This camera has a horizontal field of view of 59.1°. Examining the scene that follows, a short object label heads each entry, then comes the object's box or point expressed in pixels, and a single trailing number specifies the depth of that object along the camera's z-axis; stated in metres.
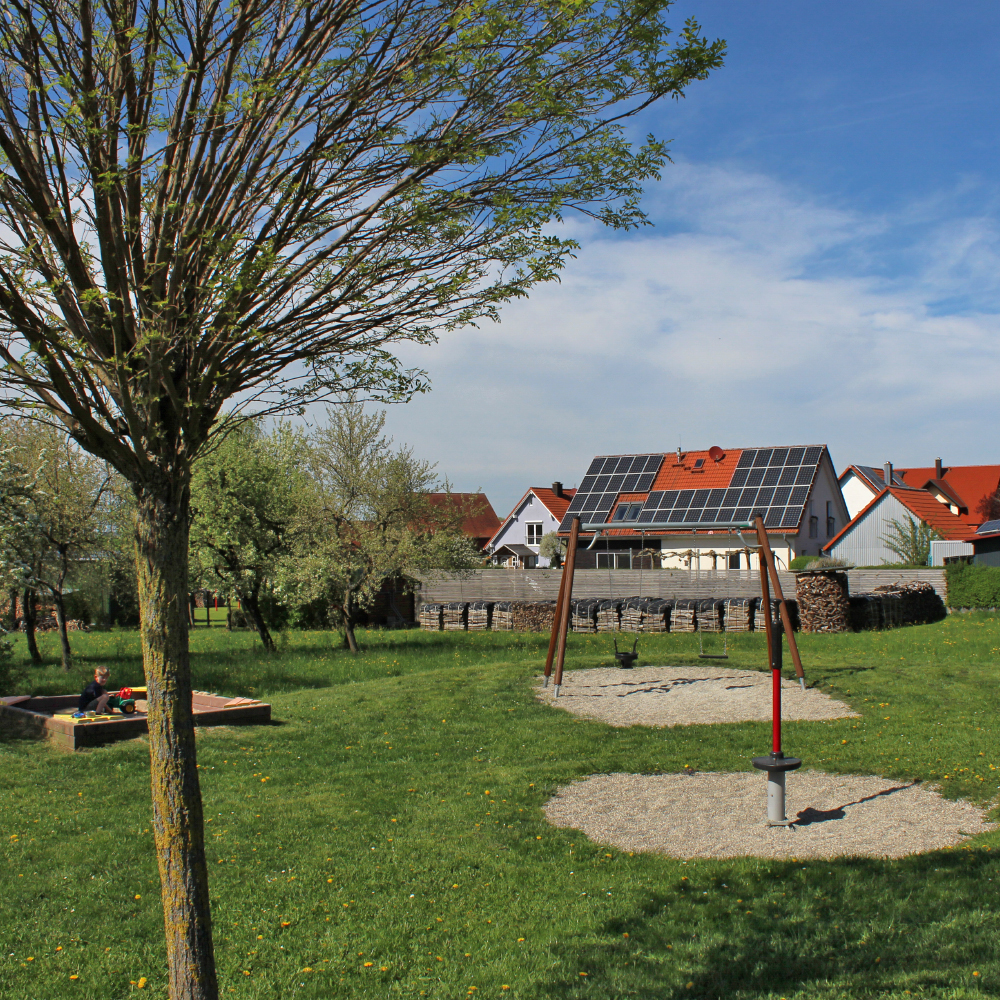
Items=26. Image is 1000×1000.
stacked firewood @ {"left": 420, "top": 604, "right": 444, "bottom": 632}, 32.56
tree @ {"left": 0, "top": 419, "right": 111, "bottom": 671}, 21.55
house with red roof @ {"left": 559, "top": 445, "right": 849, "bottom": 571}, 43.06
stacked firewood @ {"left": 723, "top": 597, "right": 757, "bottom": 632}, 26.67
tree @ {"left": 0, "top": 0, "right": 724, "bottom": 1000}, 3.32
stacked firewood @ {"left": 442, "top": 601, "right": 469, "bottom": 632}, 31.80
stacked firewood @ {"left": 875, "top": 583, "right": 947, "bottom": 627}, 26.98
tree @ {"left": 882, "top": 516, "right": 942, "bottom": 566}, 38.53
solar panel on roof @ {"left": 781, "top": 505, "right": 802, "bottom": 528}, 41.81
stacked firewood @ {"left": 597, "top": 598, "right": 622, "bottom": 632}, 28.31
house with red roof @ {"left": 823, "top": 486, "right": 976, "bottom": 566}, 41.56
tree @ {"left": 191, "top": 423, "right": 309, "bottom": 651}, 23.45
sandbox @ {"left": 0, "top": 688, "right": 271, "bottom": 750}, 11.20
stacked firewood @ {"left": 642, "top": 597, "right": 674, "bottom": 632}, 27.95
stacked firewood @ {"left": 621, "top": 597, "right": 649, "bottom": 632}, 28.12
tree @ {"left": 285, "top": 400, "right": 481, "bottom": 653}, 23.95
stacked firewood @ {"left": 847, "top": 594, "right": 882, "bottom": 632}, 25.69
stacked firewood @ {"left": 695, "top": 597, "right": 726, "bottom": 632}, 27.09
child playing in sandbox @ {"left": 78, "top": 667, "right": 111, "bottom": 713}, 12.02
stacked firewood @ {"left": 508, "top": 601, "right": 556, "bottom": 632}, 29.98
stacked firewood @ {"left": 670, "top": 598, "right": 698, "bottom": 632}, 27.67
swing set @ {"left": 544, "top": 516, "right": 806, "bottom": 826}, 7.49
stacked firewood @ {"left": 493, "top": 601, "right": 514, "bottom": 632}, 30.80
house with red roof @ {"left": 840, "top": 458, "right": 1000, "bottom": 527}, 56.62
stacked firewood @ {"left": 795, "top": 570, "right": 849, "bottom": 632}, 25.23
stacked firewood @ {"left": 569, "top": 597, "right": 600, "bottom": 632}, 28.61
